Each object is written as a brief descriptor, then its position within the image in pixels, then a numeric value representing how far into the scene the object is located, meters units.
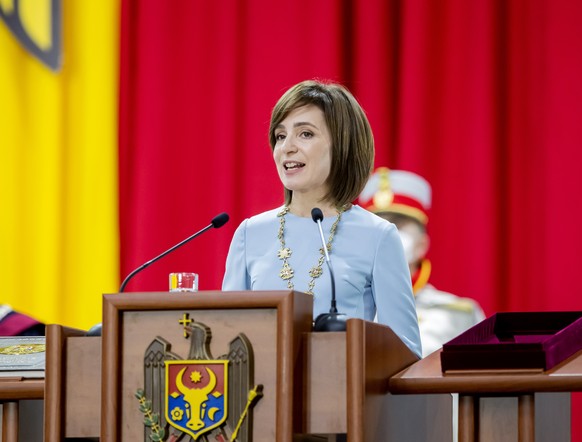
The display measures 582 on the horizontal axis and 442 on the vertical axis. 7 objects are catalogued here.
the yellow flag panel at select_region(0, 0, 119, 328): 16.30
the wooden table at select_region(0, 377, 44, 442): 10.33
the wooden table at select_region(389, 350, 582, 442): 10.08
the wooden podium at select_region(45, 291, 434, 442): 9.95
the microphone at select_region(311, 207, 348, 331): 10.07
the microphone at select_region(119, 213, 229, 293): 10.54
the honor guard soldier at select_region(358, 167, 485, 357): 14.49
